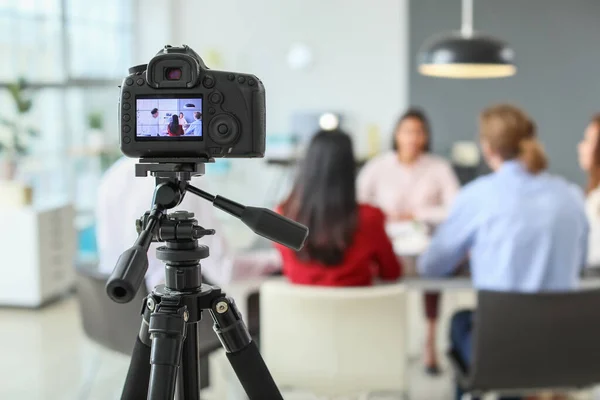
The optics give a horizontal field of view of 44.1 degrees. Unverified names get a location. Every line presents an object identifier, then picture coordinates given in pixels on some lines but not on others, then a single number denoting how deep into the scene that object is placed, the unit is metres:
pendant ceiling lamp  3.39
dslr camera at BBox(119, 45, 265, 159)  1.06
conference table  2.59
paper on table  3.10
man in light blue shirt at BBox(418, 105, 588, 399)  2.53
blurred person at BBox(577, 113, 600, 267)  3.32
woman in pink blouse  4.27
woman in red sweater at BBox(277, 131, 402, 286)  2.41
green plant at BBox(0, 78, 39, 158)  4.72
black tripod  1.04
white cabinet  4.65
